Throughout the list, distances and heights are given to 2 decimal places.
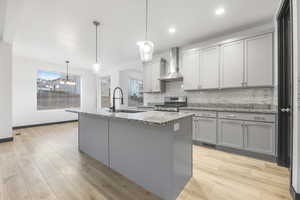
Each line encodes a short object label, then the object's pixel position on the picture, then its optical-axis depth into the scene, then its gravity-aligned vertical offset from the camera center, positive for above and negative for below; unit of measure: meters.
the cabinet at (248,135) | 2.44 -0.71
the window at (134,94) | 6.89 +0.28
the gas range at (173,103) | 3.86 -0.12
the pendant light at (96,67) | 3.01 +0.74
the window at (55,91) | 5.73 +0.37
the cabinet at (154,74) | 4.46 +0.84
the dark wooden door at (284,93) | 2.26 +0.10
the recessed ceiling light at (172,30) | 3.12 +1.64
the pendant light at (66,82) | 5.60 +0.74
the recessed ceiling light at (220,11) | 2.43 +1.62
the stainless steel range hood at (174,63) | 4.17 +1.14
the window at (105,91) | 7.57 +0.46
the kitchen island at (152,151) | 1.47 -0.67
